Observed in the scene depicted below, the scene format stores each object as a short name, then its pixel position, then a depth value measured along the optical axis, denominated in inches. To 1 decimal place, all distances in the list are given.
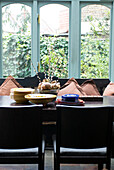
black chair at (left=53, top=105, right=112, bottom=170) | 67.4
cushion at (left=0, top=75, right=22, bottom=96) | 139.7
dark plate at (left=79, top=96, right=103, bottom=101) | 103.3
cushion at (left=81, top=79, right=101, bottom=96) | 144.1
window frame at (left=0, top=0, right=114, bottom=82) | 193.0
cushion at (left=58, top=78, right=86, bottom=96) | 134.9
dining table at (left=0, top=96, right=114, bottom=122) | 82.4
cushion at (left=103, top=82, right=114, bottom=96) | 136.1
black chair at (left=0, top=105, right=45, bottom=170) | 66.6
